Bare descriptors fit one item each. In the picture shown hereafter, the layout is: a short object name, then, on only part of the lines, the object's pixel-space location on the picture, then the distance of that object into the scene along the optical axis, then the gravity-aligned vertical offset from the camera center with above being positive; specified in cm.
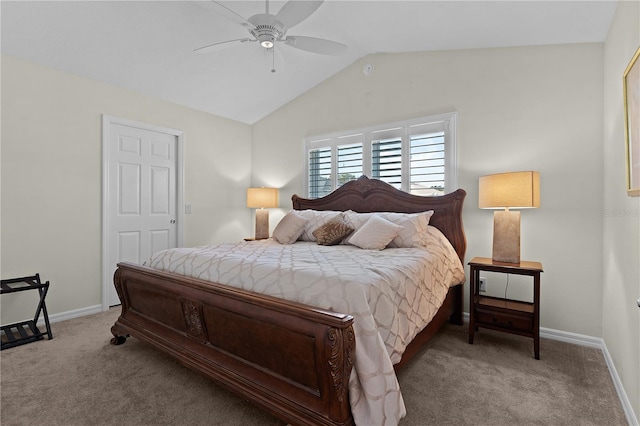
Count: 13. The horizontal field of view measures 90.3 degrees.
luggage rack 266 -101
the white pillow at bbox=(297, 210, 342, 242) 349 -10
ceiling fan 212 +135
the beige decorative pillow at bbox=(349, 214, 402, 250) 283 -20
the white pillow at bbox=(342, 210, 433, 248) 286 -13
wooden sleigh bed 141 -72
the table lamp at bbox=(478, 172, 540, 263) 254 +9
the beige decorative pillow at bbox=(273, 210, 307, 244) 343 -18
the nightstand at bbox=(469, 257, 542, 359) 242 -77
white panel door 367 +23
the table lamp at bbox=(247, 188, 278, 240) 462 +13
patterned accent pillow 312 -20
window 343 +68
